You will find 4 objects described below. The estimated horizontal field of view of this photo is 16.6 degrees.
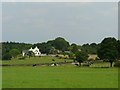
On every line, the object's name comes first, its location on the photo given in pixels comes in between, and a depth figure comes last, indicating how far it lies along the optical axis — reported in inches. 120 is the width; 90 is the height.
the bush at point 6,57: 6729.3
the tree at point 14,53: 7139.8
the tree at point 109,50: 4128.9
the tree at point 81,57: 5064.0
